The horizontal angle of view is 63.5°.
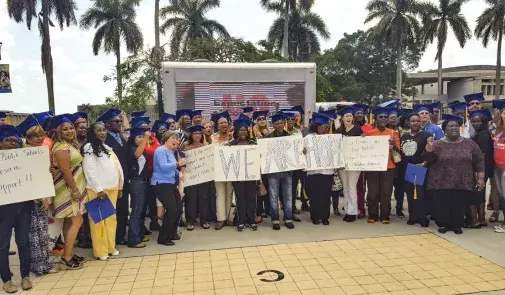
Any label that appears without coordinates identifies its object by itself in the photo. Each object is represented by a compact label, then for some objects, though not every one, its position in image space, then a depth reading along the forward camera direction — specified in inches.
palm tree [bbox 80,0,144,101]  1467.8
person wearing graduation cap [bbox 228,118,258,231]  265.7
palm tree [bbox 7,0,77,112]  1058.7
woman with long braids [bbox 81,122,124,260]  206.2
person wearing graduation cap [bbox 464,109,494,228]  260.5
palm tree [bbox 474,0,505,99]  1381.6
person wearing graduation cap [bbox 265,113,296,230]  270.5
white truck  386.9
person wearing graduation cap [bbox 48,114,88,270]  197.8
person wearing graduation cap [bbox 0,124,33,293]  180.1
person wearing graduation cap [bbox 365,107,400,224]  272.4
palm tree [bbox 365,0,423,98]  1478.8
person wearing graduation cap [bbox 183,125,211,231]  266.4
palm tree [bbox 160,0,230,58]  1288.1
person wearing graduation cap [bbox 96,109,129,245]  228.4
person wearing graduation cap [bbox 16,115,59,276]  193.5
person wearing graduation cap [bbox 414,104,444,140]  278.4
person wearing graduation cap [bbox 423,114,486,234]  249.4
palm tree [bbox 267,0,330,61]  1588.3
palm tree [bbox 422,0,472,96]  1589.6
